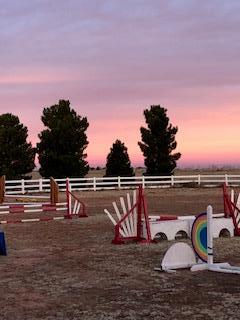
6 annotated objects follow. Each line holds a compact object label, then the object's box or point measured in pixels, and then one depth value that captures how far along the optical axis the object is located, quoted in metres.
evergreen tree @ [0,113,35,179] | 44.44
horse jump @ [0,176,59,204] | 21.95
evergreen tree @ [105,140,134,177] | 47.00
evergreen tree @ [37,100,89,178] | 45.00
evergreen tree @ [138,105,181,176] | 48.66
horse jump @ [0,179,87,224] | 18.17
